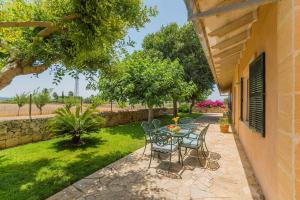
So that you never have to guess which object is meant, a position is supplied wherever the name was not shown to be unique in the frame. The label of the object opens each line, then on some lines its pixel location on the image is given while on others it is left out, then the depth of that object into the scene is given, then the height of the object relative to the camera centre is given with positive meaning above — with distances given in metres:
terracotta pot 7.36 -1.45
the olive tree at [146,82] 7.72 +1.13
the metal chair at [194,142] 3.69 -1.18
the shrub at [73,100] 8.17 -0.03
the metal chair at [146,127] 4.08 -0.85
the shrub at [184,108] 19.53 -0.95
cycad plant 5.13 -0.94
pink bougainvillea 18.64 -0.13
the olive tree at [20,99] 10.64 -0.08
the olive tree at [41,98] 10.77 +0.08
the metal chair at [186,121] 6.32 -0.93
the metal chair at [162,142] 3.50 -1.15
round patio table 3.71 -0.96
